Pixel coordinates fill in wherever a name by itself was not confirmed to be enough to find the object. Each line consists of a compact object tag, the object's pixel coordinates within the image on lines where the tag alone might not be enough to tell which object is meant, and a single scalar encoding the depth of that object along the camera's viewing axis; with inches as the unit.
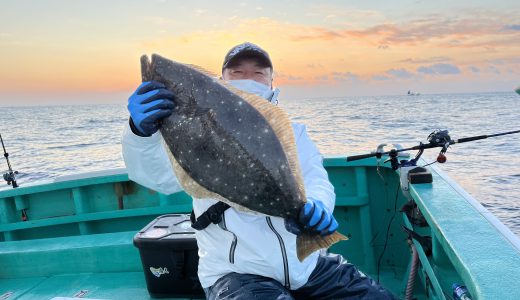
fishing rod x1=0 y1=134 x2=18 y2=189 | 230.1
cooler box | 146.7
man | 96.9
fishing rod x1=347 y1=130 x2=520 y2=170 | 144.6
